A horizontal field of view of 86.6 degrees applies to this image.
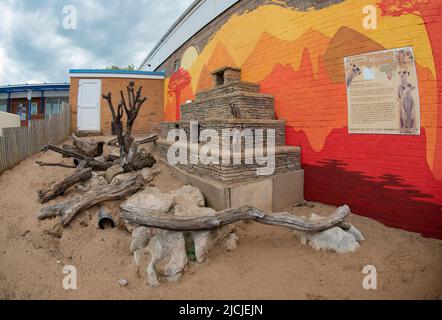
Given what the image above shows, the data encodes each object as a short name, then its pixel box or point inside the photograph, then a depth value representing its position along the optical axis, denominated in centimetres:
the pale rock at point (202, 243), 370
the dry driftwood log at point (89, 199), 481
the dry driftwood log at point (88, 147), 769
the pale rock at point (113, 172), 631
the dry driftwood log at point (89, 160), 674
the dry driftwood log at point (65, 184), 556
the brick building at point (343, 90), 418
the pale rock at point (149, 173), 651
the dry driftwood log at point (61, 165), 645
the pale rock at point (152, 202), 431
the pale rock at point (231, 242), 408
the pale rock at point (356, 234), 421
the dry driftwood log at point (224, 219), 381
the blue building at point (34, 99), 1839
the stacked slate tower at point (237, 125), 509
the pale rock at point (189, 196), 492
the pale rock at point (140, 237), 411
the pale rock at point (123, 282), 331
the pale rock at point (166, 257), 341
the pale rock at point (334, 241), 394
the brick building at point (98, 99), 1245
